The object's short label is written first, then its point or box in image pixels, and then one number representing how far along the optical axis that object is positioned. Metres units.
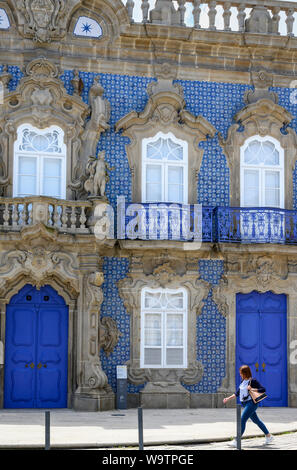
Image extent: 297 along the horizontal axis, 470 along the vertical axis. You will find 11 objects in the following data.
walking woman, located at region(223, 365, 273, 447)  13.62
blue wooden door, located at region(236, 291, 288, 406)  20.11
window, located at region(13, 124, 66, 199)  19.58
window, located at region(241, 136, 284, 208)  20.70
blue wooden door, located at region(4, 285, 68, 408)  19.08
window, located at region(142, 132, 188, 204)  20.27
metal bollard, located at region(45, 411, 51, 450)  12.27
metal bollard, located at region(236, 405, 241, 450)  12.15
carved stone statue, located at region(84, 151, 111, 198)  19.22
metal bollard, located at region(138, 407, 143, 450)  12.47
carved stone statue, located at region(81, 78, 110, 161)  19.81
